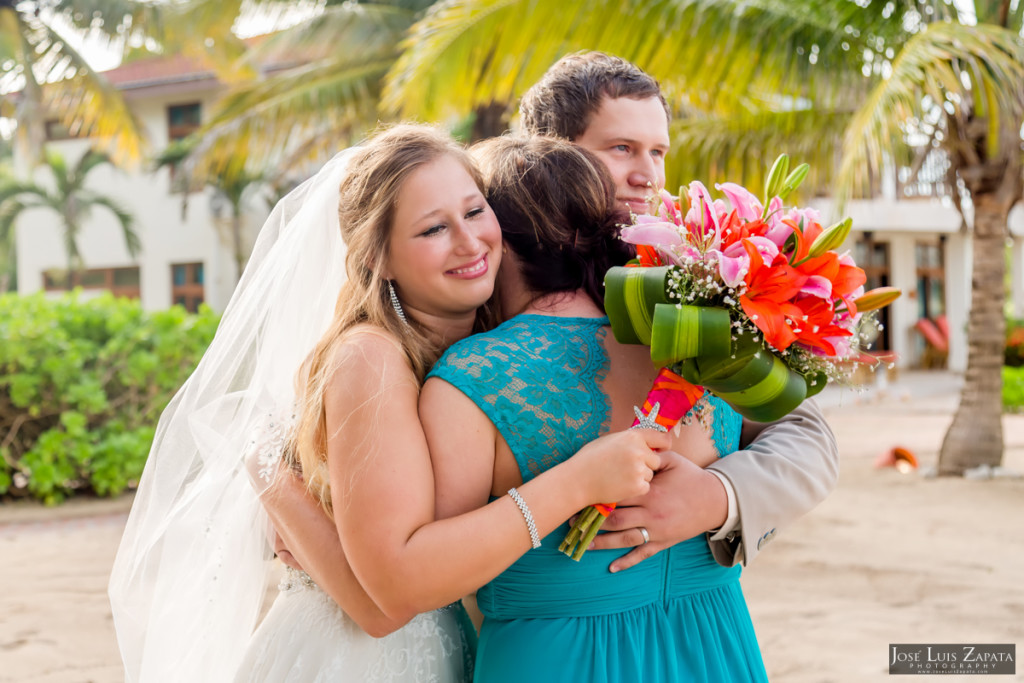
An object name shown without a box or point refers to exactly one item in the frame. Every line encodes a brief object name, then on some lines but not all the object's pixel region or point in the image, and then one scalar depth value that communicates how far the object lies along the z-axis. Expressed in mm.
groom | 1882
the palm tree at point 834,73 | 7062
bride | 1676
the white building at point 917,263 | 24156
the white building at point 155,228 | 21406
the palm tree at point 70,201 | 21312
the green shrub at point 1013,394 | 15547
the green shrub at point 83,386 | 8336
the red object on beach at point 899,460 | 9922
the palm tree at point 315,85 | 12852
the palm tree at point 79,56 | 15227
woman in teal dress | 1749
